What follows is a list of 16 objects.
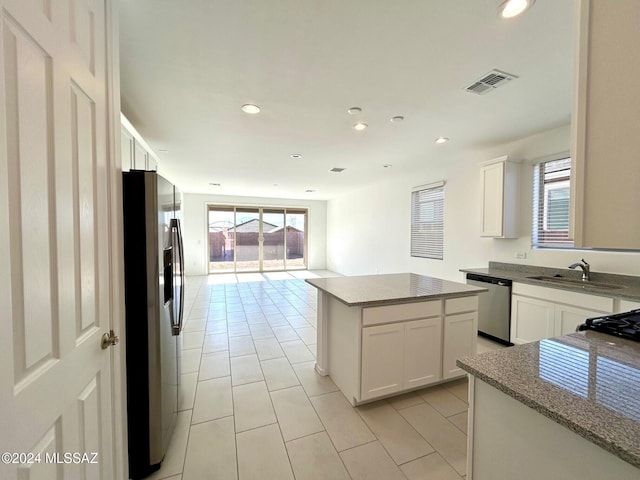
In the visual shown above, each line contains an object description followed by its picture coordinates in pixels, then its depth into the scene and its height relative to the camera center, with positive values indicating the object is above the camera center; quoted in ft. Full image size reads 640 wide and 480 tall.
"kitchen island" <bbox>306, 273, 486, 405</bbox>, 6.77 -2.86
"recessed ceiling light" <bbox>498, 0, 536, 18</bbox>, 4.51 +4.03
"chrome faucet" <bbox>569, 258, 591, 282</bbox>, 9.21 -1.24
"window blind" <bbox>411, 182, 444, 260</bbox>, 15.60 +0.77
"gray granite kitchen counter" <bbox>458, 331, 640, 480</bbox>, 2.32 -1.74
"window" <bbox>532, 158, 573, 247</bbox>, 10.13 +1.26
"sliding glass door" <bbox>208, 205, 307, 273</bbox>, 28.22 -0.62
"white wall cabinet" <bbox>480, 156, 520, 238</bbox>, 11.19 +1.62
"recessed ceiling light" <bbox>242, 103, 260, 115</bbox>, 8.27 +4.05
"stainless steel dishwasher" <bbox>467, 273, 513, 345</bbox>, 10.25 -3.09
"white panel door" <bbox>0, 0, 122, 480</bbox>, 2.23 -0.08
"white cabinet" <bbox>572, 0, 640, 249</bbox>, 2.08 +0.91
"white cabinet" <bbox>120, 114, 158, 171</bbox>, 6.80 +2.53
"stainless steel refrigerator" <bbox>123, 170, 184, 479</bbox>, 4.73 -1.62
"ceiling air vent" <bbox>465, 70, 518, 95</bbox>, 6.57 +4.04
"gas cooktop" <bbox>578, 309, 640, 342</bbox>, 4.12 -1.54
